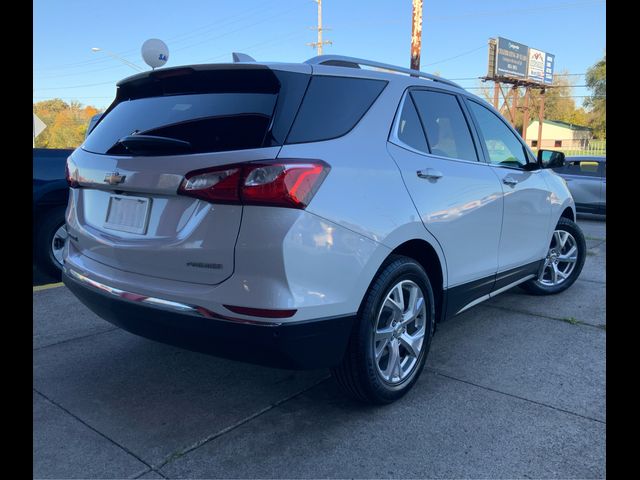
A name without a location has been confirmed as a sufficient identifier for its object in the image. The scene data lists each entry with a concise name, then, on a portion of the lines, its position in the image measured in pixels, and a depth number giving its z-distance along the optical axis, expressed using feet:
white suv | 7.59
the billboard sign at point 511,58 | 130.31
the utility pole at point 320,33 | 132.00
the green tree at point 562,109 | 294.66
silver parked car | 40.42
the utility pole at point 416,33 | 50.44
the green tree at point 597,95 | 183.75
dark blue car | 18.30
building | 226.38
